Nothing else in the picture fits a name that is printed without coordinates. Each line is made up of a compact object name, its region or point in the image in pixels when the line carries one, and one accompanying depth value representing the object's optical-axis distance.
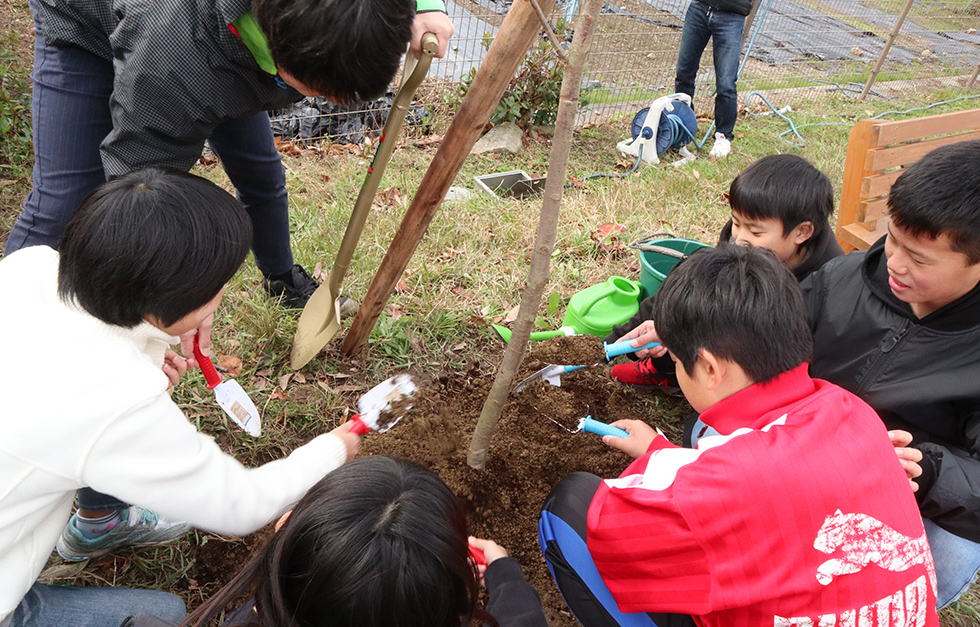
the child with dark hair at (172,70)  1.31
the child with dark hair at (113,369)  1.02
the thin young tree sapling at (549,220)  1.17
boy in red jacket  1.10
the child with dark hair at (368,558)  0.91
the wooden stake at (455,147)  1.63
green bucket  2.50
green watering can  2.57
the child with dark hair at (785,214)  2.15
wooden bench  2.81
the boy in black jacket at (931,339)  1.51
